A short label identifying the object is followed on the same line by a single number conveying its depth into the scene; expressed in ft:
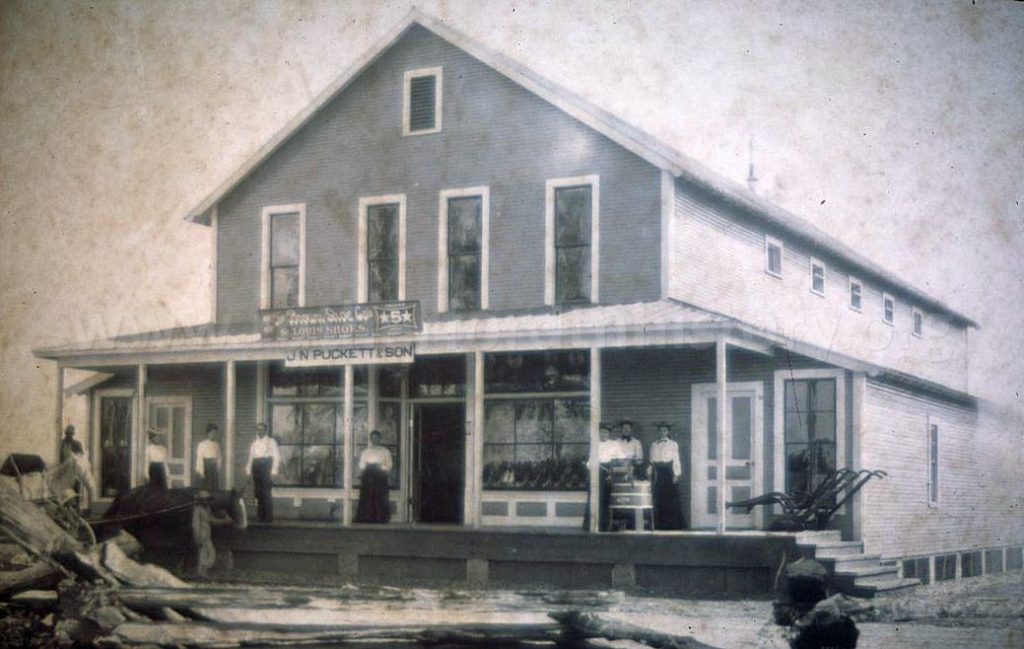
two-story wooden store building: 52.37
